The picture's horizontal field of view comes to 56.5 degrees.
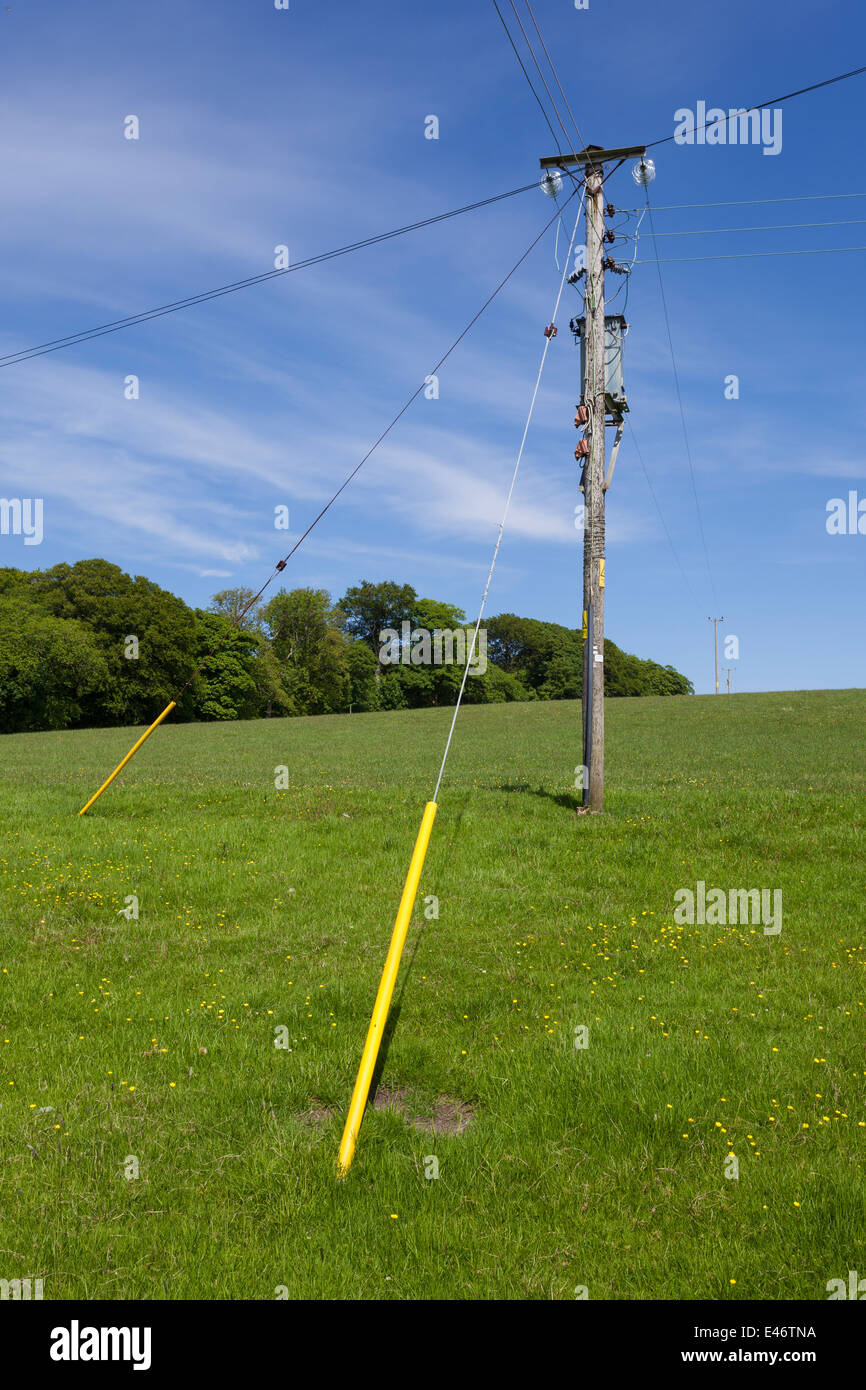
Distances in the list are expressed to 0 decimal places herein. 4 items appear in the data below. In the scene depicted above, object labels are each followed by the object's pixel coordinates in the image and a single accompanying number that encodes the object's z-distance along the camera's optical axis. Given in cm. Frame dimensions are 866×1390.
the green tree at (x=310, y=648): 10244
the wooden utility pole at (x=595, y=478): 1559
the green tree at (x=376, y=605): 12900
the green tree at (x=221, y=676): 8681
